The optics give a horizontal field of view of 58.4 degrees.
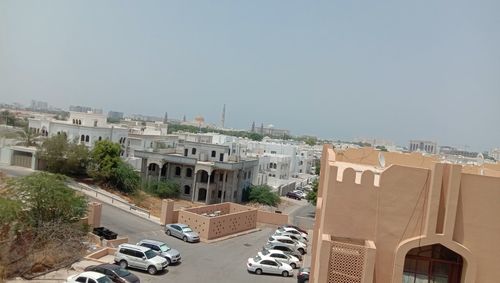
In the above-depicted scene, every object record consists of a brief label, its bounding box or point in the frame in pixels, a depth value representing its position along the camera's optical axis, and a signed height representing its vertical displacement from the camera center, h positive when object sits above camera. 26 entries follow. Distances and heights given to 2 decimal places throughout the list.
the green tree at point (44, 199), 23.16 -4.88
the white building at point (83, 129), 52.69 -2.35
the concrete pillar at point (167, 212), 32.94 -6.88
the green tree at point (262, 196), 55.81 -8.35
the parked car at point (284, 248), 28.12 -7.38
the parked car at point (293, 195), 67.31 -9.46
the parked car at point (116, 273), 18.86 -6.80
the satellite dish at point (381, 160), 11.41 -0.46
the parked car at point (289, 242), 29.75 -7.34
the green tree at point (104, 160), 45.25 -4.88
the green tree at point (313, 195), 49.41 -6.72
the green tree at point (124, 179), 45.47 -6.60
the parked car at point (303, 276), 21.94 -7.01
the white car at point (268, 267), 24.31 -7.43
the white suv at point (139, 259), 22.03 -7.07
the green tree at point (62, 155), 45.25 -4.75
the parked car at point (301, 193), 68.48 -9.26
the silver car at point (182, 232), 30.06 -7.57
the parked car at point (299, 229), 36.31 -7.87
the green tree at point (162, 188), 50.22 -7.85
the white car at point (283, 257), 25.65 -7.23
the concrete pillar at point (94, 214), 28.59 -6.59
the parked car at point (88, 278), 17.17 -6.43
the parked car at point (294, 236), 31.95 -7.53
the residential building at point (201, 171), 51.91 -5.81
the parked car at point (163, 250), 23.77 -7.06
